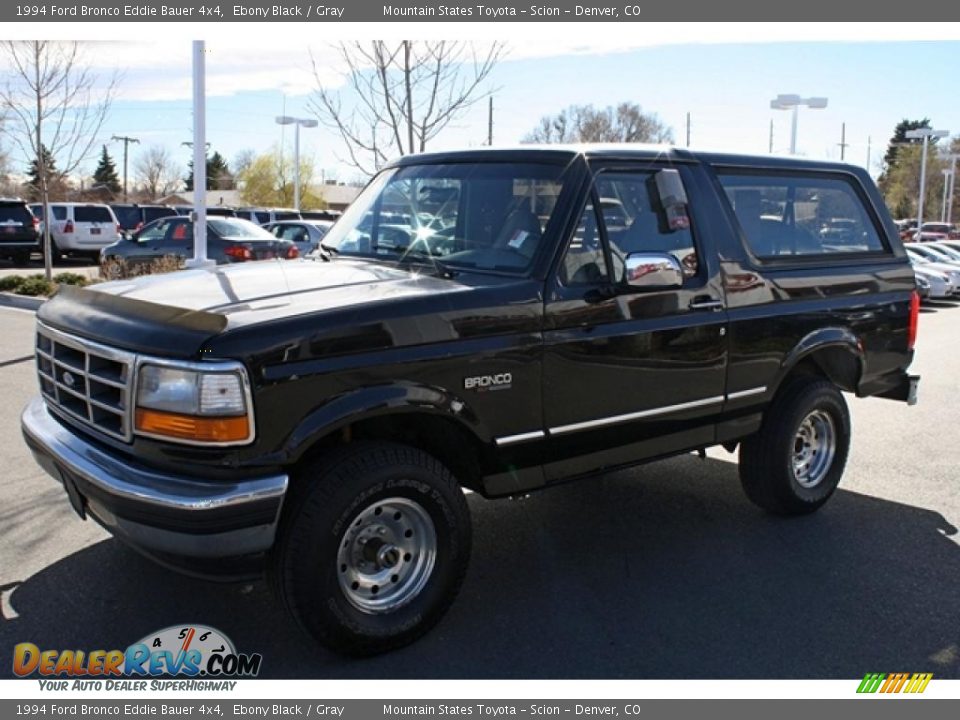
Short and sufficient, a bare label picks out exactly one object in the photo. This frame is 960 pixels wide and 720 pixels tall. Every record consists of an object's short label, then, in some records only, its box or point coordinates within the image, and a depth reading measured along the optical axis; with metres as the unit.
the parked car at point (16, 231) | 23.44
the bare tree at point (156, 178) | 71.44
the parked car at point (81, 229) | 25.56
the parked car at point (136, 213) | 30.56
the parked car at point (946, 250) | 24.35
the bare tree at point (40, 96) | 15.50
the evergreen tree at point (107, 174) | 81.88
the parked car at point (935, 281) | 20.30
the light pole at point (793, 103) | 25.38
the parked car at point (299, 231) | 20.27
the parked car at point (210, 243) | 15.54
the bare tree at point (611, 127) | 45.41
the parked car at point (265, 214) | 30.66
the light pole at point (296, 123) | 36.61
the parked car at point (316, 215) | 31.15
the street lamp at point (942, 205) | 58.06
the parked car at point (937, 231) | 45.81
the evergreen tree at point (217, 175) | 90.12
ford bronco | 3.19
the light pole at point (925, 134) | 32.94
